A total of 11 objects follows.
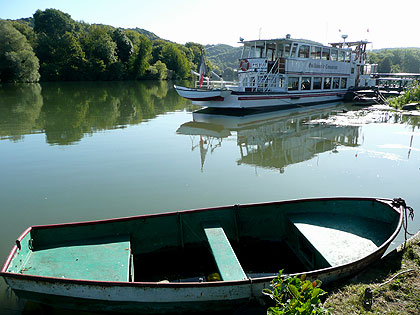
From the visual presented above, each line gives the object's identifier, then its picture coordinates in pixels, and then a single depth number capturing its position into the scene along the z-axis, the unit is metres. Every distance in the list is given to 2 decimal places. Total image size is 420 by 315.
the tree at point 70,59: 63.34
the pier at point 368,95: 31.55
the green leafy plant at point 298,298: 3.48
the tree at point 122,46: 74.81
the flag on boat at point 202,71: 22.92
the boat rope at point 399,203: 5.95
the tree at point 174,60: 90.69
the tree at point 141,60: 75.31
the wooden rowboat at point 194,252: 4.38
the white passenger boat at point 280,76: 23.36
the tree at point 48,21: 83.19
